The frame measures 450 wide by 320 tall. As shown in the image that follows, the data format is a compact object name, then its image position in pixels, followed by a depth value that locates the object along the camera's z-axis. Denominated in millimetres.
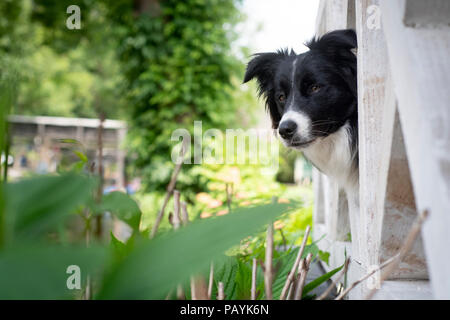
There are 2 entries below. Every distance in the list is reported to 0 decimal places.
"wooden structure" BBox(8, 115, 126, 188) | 4742
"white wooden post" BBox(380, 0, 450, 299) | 422
